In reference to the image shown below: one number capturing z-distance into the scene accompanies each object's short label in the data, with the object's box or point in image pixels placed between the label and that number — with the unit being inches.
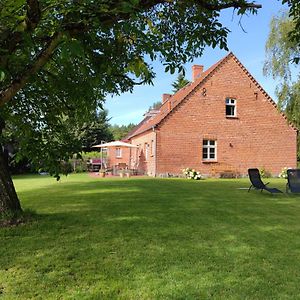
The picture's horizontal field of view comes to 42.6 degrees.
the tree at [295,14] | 204.5
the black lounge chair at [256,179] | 575.9
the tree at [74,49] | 114.8
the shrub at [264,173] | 1095.0
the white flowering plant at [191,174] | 972.6
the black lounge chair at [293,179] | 564.0
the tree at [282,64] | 895.1
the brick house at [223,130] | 1043.9
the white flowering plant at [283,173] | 1077.4
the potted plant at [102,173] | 1087.6
